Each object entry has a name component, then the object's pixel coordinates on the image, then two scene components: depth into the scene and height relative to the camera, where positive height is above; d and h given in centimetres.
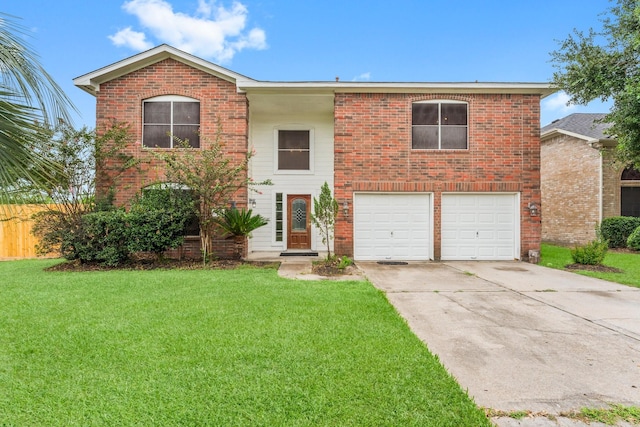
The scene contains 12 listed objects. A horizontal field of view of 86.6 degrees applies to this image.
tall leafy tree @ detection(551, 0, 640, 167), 812 +375
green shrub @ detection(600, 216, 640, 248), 1262 -44
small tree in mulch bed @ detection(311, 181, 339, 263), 839 +17
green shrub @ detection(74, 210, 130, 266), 859 -57
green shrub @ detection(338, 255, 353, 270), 812 -116
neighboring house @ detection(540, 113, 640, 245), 1348 +148
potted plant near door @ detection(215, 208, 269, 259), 937 -19
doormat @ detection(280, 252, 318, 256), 1177 -132
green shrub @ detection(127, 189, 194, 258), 865 -13
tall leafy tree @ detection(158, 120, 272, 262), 869 +98
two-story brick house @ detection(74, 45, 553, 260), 1020 +220
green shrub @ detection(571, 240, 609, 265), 876 -96
